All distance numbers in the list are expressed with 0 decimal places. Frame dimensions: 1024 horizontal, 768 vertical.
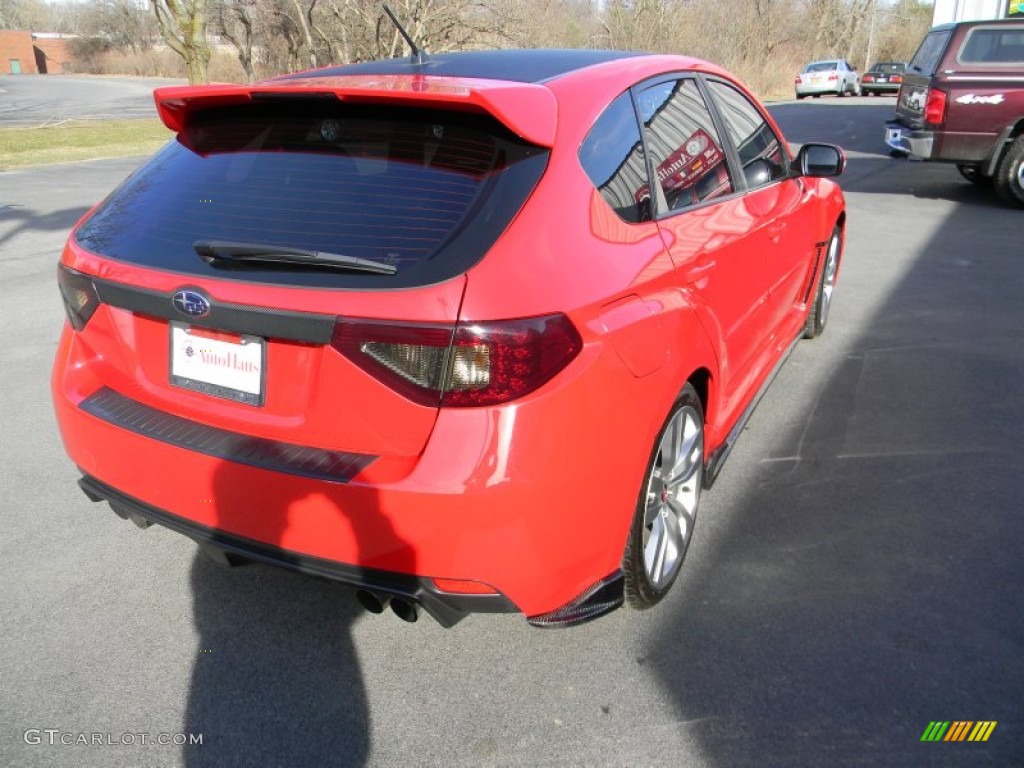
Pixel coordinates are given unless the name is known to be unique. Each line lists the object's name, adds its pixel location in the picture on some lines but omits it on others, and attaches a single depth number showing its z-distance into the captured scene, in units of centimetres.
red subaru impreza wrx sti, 210
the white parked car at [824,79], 3928
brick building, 8938
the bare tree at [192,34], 2264
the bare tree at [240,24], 3438
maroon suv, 1027
